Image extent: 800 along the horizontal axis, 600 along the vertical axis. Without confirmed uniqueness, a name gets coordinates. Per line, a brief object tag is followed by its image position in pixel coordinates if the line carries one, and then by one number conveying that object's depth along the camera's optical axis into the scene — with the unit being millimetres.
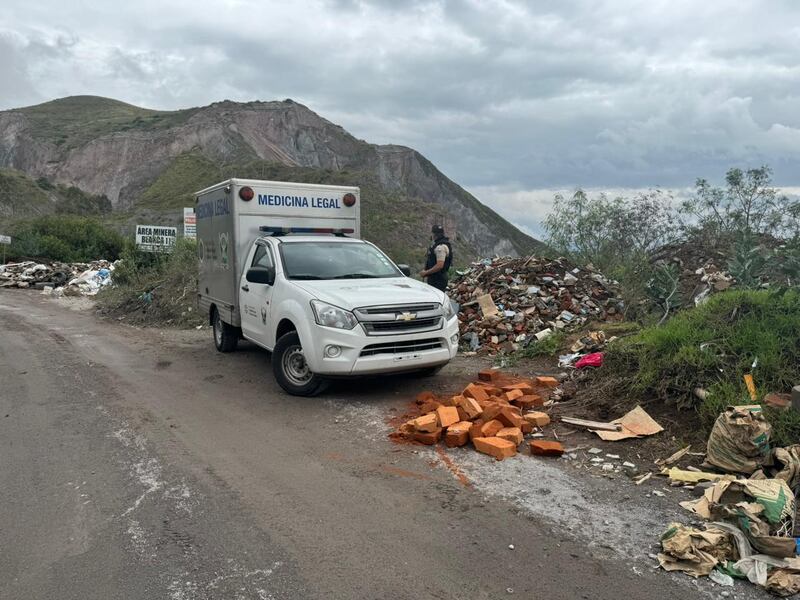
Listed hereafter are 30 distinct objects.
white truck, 6312
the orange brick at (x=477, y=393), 6078
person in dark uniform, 10461
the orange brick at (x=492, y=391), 6434
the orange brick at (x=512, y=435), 5258
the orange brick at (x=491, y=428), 5348
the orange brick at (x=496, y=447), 4992
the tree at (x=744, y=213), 13211
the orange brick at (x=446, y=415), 5465
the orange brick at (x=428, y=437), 5320
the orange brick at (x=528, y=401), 6238
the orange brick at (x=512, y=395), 6270
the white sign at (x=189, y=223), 19331
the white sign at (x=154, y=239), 20156
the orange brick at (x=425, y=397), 6566
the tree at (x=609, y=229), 14336
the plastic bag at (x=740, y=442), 4430
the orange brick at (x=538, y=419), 5656
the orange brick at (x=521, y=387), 6573
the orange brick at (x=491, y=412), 5586
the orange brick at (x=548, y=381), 6992
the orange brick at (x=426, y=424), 5375
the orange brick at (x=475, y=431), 5323
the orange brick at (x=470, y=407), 5637
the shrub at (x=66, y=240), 34350
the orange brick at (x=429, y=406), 6234
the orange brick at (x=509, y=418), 5477
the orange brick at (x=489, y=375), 7379
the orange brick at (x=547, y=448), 5020
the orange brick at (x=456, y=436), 5242
